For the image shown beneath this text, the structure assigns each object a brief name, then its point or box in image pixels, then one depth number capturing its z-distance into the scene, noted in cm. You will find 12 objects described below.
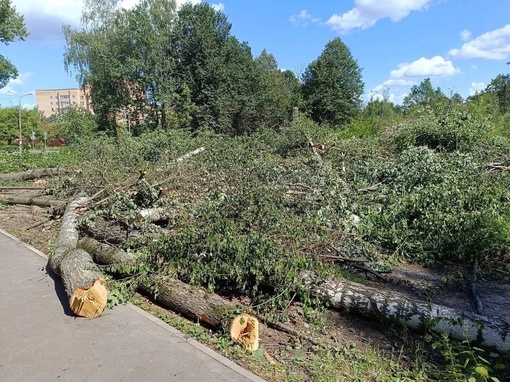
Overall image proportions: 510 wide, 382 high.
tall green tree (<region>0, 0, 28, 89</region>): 2858
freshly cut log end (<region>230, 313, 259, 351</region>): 369
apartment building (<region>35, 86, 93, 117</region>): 10932
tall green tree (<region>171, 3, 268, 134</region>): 3397
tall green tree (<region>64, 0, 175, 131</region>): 3400
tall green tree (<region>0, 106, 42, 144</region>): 5157
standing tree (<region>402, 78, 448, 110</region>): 3813
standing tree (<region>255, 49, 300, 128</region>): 3731
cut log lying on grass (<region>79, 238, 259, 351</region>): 375
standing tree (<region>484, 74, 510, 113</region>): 3438
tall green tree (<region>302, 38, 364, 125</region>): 4041
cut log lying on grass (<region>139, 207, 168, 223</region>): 745
